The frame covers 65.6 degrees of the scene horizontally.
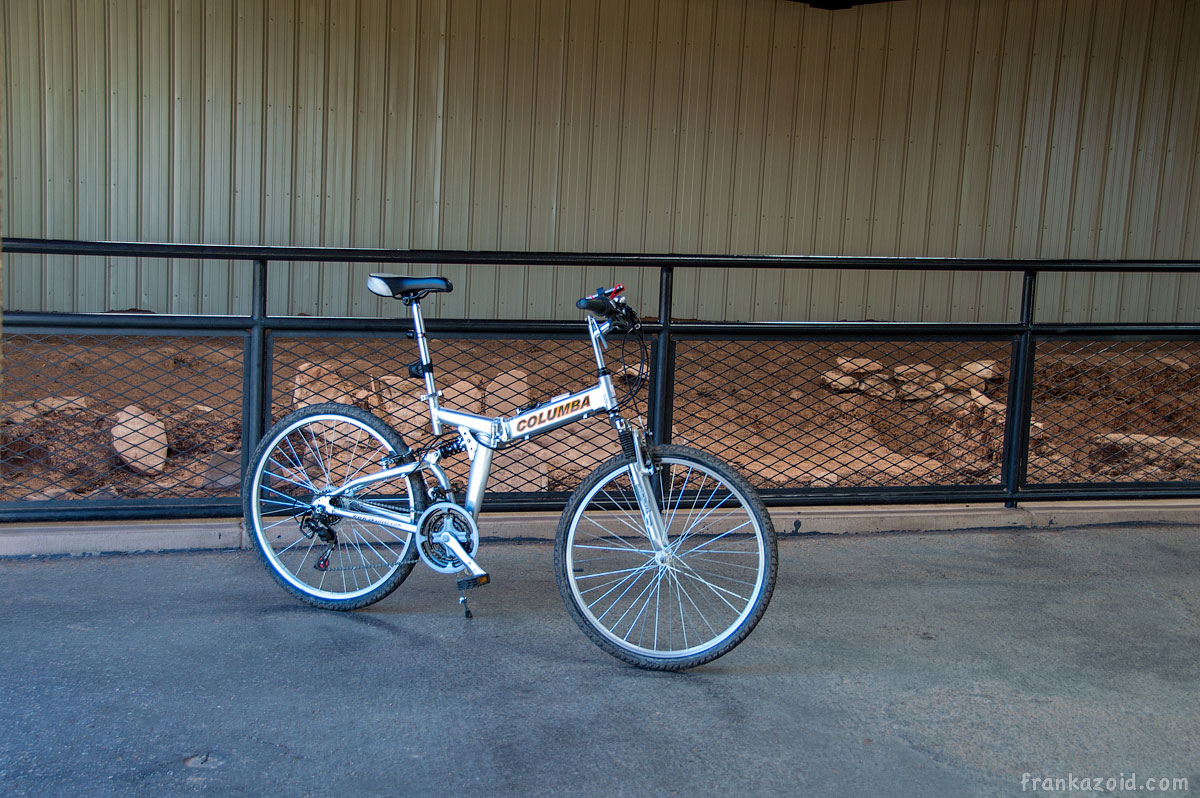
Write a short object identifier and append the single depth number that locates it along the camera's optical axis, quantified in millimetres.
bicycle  2643
